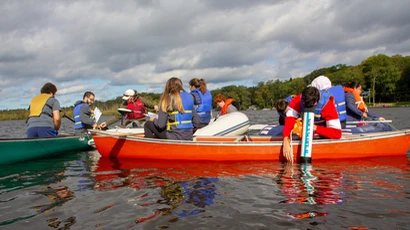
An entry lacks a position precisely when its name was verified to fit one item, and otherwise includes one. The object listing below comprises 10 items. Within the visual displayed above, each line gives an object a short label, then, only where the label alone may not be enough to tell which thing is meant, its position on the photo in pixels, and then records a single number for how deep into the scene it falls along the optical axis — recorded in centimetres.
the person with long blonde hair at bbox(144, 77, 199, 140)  625
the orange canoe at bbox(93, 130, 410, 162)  651
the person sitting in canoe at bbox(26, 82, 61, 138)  785
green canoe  704
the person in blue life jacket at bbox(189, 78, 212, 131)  813
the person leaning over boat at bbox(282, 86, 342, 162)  629
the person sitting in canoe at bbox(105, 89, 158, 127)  1019
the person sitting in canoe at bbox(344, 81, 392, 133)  746
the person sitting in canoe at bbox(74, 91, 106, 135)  952
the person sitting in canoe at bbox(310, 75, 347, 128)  687
